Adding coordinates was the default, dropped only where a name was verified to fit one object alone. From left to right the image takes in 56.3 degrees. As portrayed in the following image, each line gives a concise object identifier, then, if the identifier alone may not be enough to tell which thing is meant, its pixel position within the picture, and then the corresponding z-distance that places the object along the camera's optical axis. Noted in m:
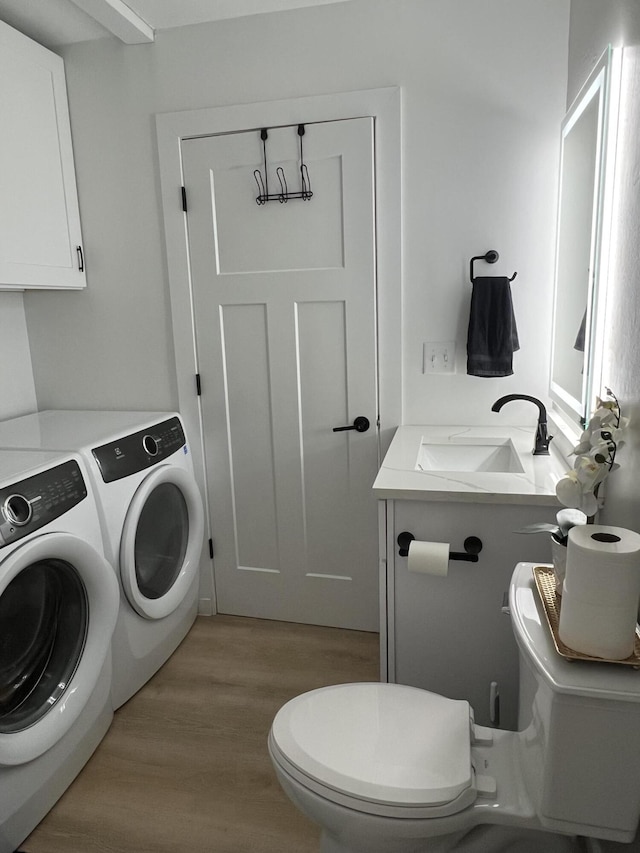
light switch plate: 2.32
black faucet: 1.95
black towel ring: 2.20
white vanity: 1.66
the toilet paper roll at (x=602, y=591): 0.95
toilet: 0.99
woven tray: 1.00
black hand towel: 2.15
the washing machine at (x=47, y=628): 1.54
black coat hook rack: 2.29
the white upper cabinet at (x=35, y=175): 2.13
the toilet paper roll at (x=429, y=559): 1.59
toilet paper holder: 1.66
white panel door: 2.30
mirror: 1.43
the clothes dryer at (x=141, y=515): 1.99
